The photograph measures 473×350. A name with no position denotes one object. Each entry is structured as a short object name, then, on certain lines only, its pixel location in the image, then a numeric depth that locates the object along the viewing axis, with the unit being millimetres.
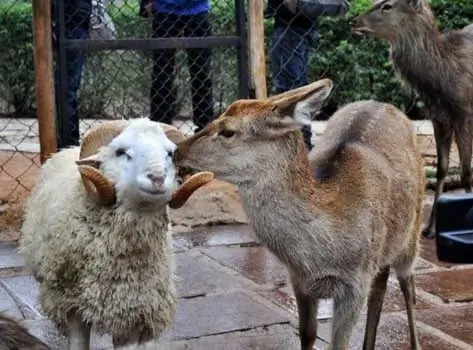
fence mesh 8125
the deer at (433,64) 8414
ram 4348
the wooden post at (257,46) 7938
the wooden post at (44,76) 7344
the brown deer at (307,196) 4594
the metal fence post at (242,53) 7941
